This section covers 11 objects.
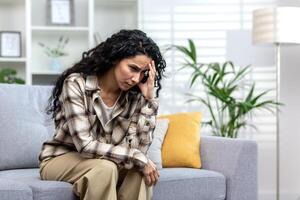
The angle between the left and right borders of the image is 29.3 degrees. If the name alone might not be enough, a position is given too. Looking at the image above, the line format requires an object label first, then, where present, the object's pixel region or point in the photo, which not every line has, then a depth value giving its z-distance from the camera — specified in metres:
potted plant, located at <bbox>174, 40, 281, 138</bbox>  3.68
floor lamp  3.73
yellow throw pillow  2.94
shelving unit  4.25
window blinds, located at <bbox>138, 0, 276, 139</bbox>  4.39
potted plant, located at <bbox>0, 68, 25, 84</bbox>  4.04
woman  2.22
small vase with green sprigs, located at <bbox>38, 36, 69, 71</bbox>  4.29
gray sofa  2.66
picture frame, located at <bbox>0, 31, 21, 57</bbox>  4.21
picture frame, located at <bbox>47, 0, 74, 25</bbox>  4.28
